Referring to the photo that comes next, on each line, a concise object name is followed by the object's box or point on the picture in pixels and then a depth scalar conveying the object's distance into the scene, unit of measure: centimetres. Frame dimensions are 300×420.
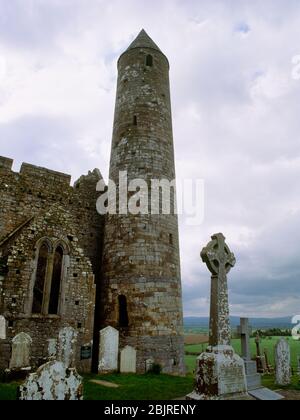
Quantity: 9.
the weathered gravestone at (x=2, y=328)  1002
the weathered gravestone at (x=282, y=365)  1026
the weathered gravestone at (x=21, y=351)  962
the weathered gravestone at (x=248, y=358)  813
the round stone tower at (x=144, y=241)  1273
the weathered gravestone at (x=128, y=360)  1145
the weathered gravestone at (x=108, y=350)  1116
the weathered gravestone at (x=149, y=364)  1203
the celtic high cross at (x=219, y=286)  723
